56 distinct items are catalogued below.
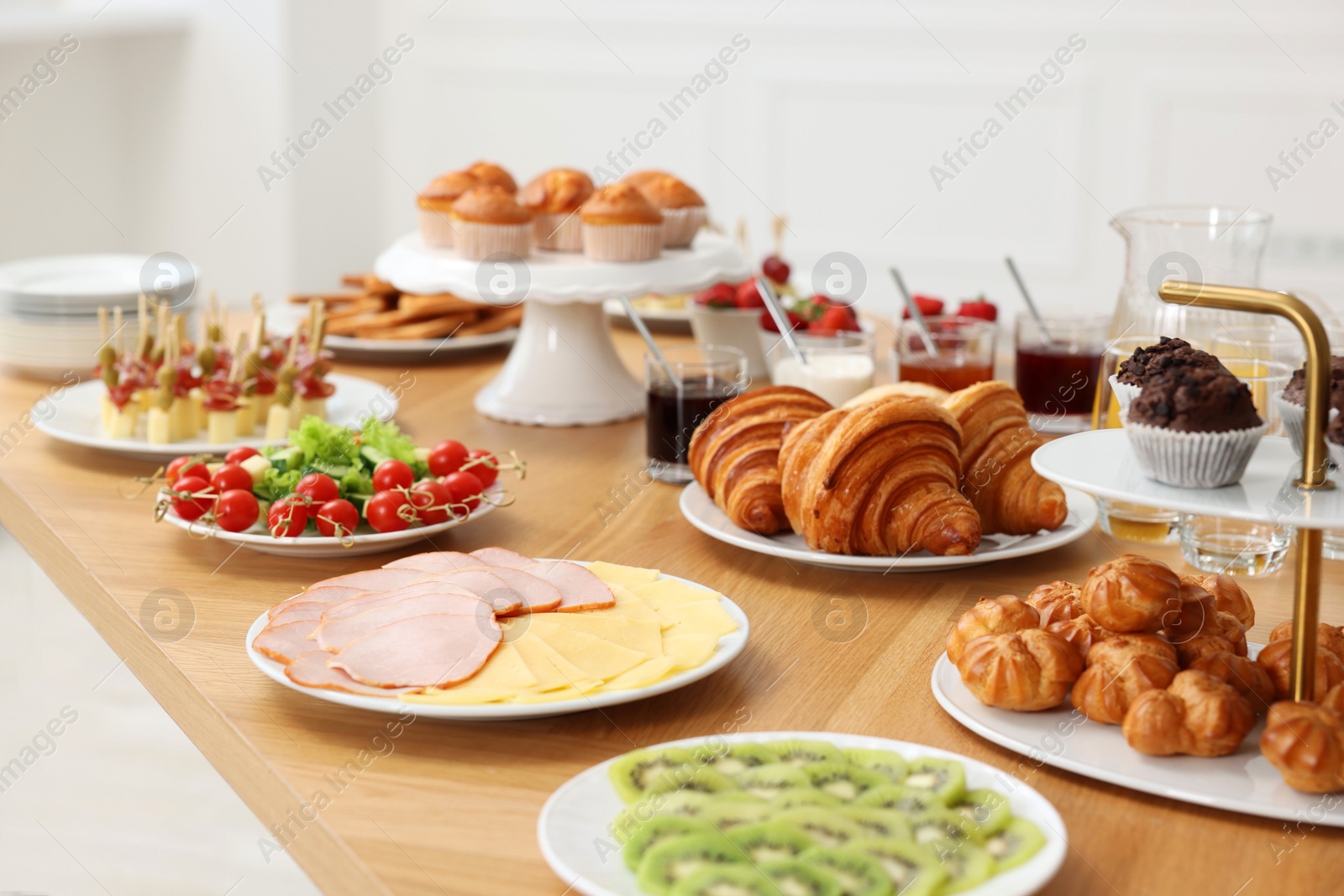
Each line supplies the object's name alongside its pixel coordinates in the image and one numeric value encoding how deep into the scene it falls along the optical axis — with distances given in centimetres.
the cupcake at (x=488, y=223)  183
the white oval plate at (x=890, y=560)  151
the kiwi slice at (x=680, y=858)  119
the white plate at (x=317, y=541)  153
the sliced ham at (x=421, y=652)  134
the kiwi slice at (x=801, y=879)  118
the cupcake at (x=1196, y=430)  125
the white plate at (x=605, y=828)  119
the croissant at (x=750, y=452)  155
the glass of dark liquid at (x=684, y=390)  171
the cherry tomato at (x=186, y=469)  159
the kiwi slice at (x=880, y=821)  121
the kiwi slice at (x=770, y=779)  124
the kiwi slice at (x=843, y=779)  124
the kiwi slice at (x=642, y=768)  125
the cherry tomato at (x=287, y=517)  153
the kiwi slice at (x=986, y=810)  123
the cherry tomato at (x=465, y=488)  158
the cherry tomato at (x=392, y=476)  157
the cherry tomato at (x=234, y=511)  155
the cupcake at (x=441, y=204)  190
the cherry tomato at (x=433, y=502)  156
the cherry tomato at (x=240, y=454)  160
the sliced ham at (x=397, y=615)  137
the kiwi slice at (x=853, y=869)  118
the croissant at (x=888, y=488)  150
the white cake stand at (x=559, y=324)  182
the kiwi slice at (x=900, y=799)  123
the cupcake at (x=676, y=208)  191
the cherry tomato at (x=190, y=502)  156
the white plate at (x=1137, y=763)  125
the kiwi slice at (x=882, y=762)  126
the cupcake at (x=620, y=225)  183
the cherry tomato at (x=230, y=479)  157
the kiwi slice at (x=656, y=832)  121
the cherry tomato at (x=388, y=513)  155
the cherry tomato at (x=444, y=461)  162
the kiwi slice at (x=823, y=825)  120
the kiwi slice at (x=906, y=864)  118
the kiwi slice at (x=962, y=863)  119
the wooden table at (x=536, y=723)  124
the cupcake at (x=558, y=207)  189
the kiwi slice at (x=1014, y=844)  120
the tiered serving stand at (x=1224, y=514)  124
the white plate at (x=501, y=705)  132
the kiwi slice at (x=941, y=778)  124
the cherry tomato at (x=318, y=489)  155
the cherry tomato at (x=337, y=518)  154
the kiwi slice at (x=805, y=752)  126
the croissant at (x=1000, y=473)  154
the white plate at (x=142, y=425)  174
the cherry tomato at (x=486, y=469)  163
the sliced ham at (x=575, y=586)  141
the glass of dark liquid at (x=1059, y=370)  180
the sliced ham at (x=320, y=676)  133
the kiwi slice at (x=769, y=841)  120
